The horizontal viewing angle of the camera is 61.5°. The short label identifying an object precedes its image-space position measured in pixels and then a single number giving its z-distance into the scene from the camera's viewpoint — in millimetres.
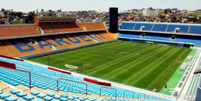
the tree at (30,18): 86631
